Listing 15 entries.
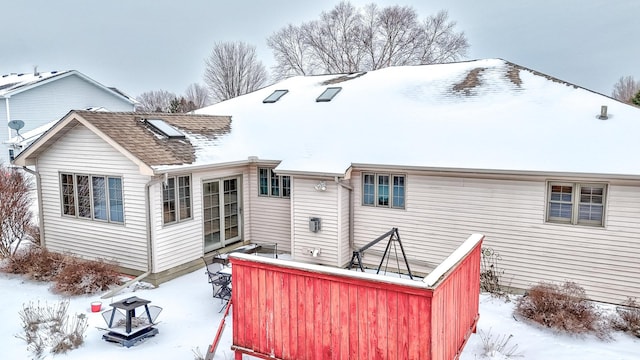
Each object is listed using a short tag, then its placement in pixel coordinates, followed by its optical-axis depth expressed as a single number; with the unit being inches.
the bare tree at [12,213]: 432.1
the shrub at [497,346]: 241.1
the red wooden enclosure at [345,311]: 178.1
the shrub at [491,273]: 347.8
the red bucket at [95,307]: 308.7
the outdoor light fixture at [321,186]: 401.7
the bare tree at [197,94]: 2339.8
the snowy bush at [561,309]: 264.2
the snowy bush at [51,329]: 255.1
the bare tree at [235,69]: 1804.9
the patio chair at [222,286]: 315.3
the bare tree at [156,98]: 2444.6
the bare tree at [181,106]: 1497.3
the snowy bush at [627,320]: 265.0
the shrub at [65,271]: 344.5
